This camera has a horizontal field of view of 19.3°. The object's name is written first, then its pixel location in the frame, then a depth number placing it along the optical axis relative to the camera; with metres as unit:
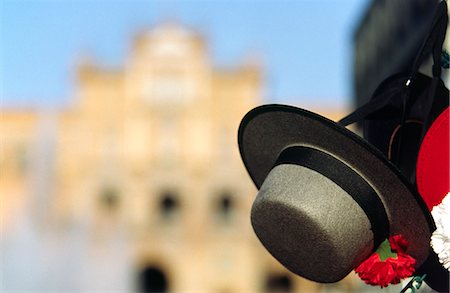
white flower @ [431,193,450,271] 1.68
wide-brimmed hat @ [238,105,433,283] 1.71
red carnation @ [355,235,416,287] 1.72
